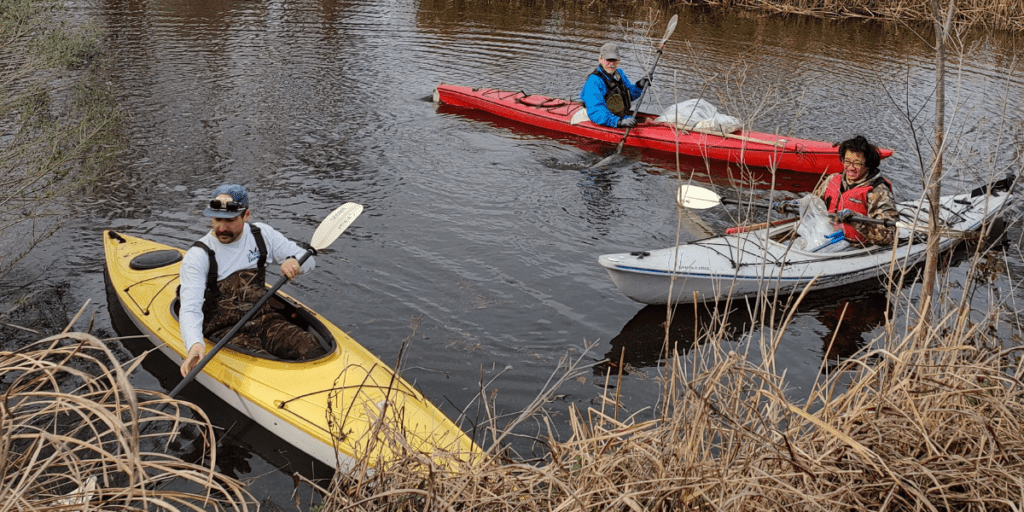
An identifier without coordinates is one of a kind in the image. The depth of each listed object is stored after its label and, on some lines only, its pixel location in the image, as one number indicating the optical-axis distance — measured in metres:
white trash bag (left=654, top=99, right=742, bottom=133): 9.14
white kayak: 5.68
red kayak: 8.77
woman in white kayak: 6.02
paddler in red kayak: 9.65
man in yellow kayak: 4.29
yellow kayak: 4.01
